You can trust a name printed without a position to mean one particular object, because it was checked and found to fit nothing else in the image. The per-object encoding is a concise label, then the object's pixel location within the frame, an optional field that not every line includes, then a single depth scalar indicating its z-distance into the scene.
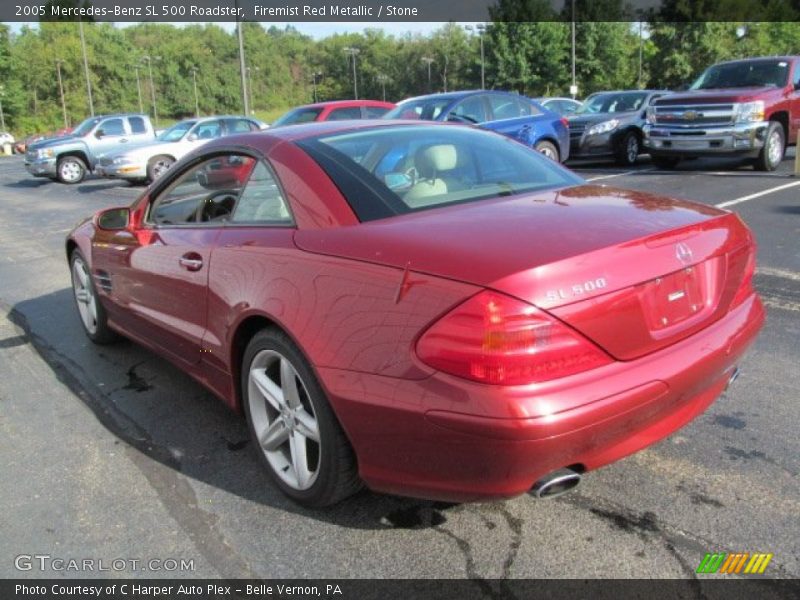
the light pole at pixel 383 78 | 103.48
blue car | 11.62
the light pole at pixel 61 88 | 75.86
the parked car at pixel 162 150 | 16.50
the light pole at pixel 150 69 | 85.44
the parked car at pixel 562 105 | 18.69
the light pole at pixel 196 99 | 97.88
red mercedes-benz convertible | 2.02
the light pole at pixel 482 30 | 69.43
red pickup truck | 10.91
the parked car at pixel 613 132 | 13.74
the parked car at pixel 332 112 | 13.20
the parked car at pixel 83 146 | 19.61
